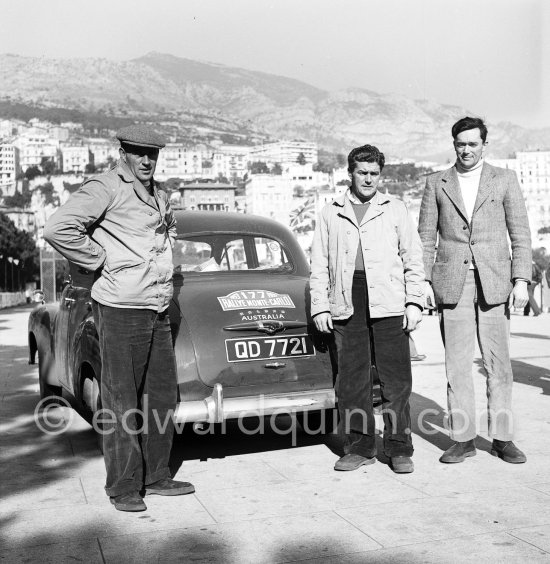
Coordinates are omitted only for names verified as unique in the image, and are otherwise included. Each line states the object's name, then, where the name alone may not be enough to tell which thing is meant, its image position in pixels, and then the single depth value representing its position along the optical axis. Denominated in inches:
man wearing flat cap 177.9
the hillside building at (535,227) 7244.6
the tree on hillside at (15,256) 3818.9
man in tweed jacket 205.9
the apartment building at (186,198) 7716.5
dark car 207.2
